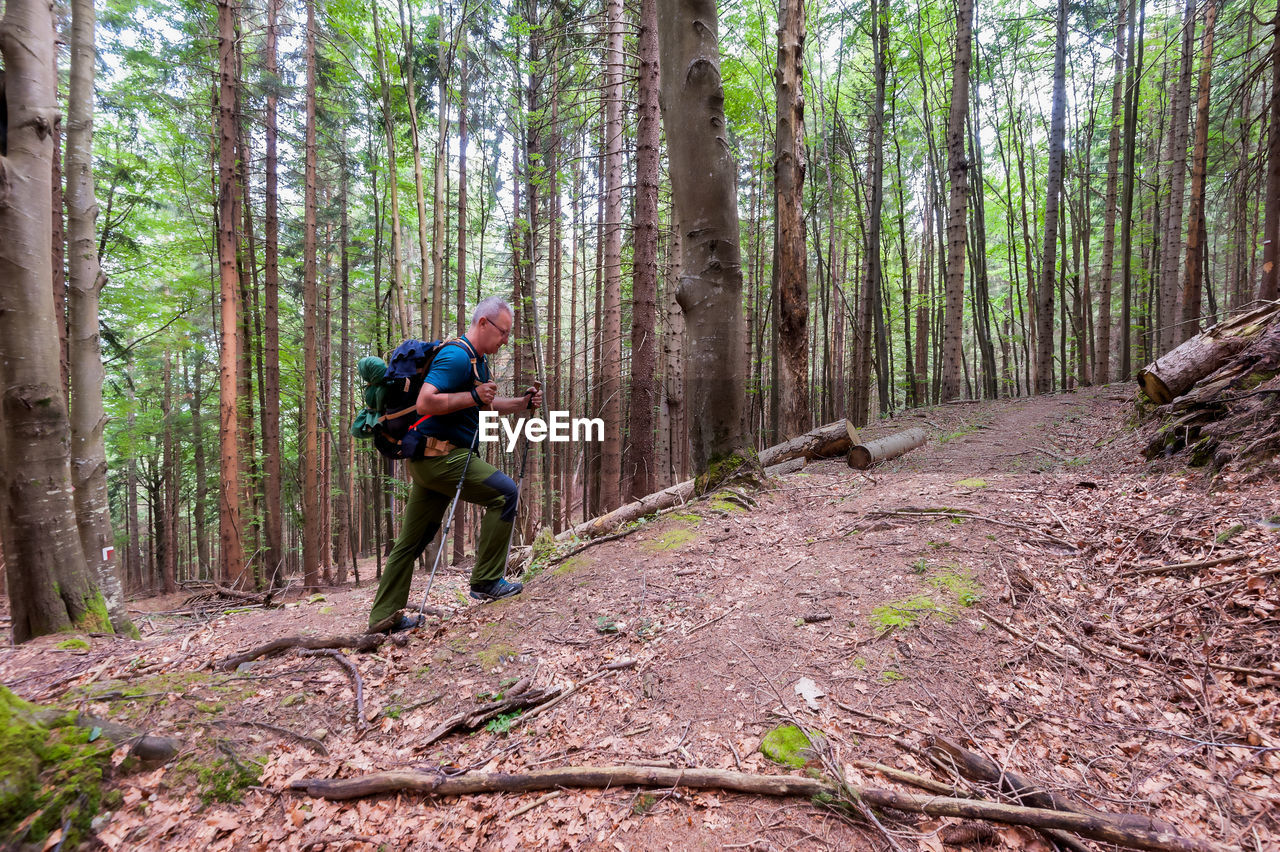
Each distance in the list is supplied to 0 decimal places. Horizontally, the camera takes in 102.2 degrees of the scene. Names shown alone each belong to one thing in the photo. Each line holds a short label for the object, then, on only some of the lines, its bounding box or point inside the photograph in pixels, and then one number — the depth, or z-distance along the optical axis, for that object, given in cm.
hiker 352
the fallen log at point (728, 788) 159
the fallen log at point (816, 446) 754
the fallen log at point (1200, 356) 495
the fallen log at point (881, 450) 702
